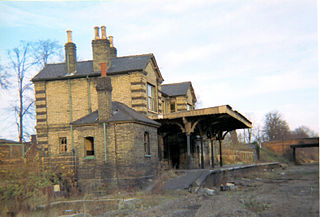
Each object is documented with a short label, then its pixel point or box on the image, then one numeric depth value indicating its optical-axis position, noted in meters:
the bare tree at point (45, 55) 40.84
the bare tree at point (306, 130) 126.01
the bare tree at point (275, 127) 75.88
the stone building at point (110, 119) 16.81
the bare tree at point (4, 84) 35.51
